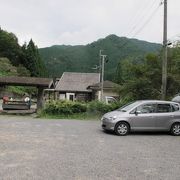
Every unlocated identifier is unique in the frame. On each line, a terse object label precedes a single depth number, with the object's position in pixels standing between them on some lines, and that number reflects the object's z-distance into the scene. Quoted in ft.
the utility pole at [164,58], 42.51
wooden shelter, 50.03
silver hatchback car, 29.37
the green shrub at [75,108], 45.64
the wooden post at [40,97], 52.01
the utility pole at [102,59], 80.22
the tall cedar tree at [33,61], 145.07
